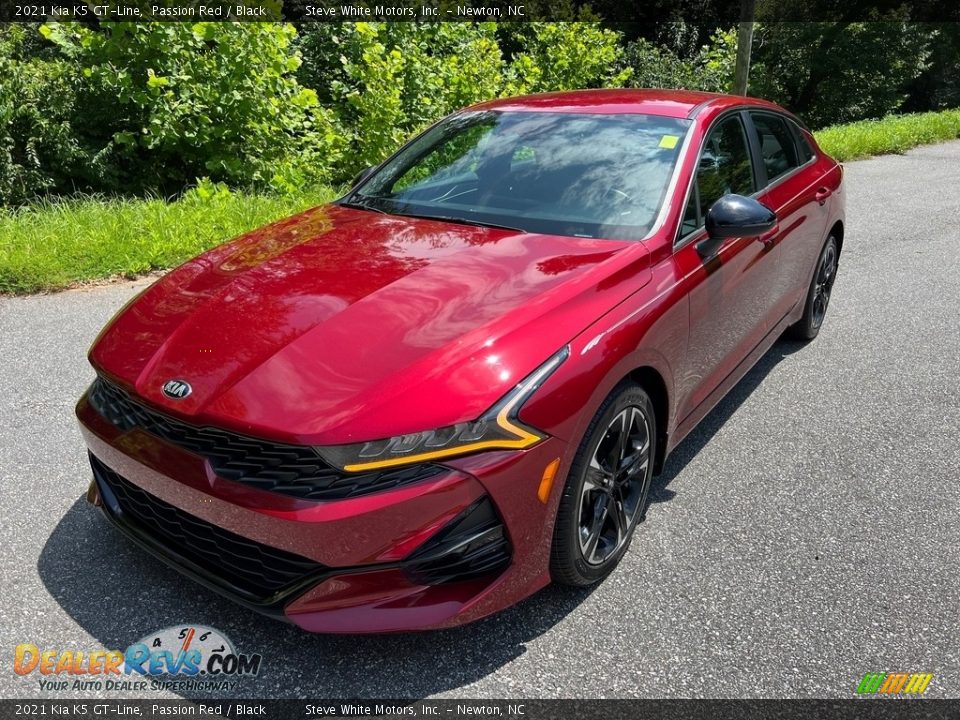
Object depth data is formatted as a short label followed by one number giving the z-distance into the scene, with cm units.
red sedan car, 204
